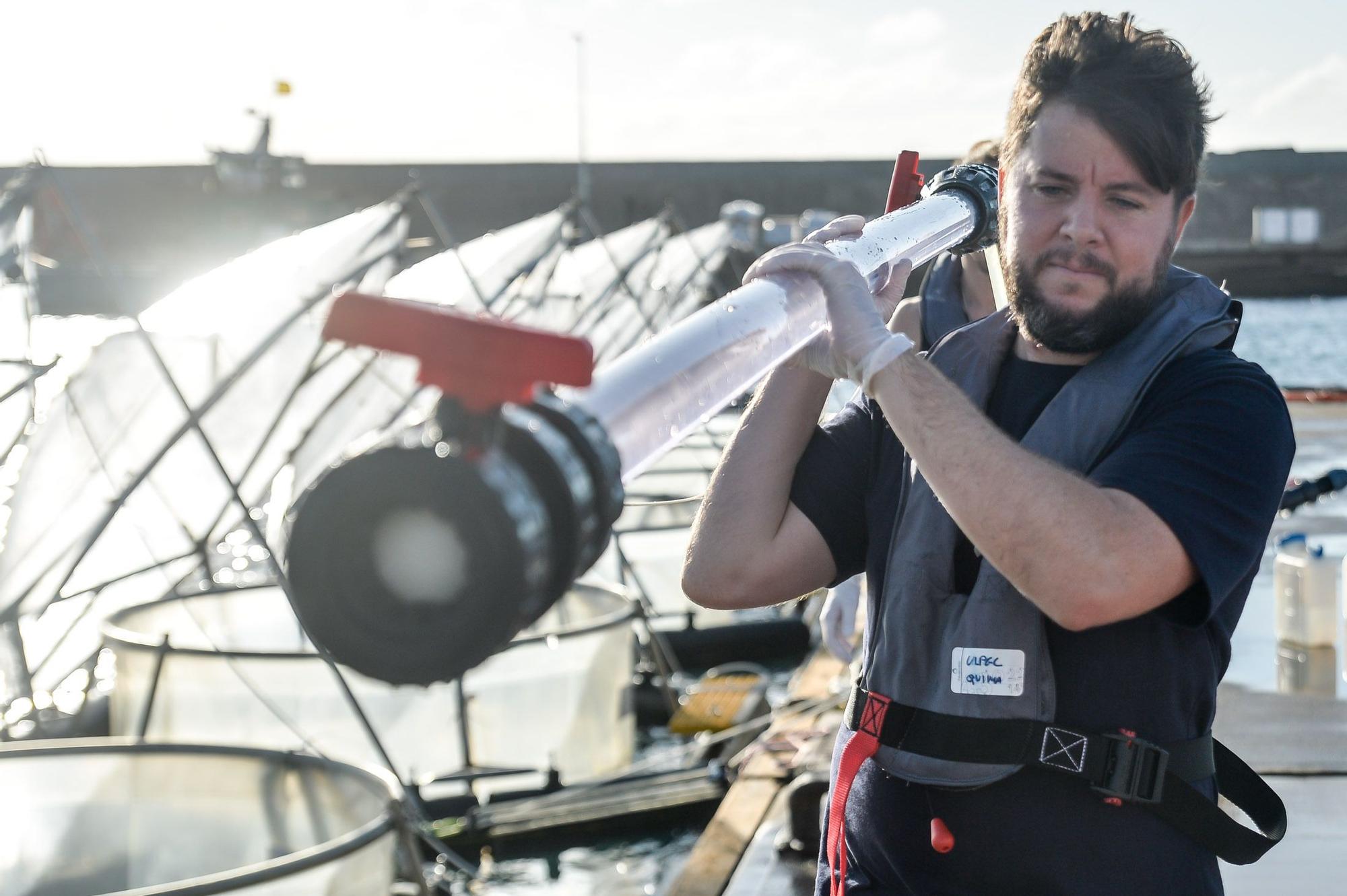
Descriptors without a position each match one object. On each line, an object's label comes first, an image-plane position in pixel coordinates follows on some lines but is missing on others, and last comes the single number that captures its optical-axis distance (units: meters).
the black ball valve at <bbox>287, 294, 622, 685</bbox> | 1.08
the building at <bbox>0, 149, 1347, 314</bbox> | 78.19
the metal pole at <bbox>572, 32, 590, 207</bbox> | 67.81
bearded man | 2.29
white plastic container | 6.79
